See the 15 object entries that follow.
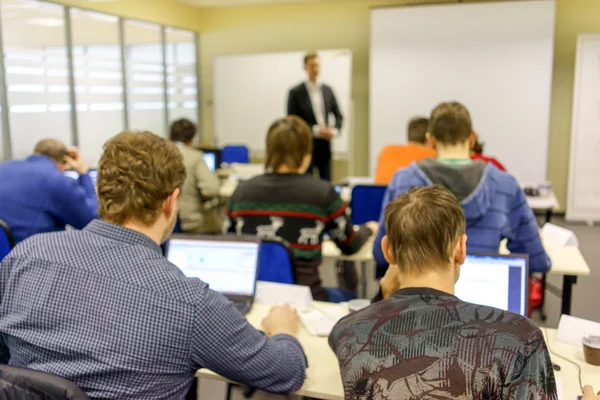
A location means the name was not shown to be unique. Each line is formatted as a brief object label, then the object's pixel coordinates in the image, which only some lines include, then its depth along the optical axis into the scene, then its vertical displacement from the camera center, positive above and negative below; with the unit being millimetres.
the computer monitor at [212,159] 5562 -396
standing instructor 5871 +90
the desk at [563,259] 2711 -701
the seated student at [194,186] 4195 -498
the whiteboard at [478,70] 6203 +529
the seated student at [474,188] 2250 -280
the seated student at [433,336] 1088 -428
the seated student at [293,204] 2461 -371
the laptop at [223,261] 2064 -516
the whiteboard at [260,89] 7086 +373
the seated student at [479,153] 3232 -207
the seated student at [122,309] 1194 -401
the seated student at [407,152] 3954 -242
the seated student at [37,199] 2928 -409
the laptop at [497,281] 1765 -506
